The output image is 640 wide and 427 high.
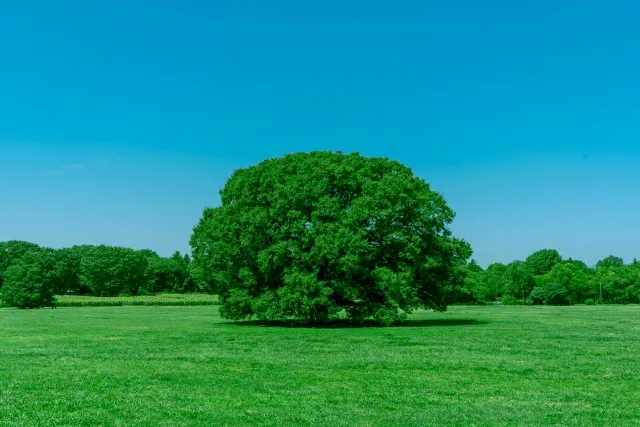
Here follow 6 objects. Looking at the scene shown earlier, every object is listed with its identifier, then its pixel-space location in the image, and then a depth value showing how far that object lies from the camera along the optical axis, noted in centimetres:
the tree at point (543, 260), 18694
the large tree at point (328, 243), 4366
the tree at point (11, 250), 17788
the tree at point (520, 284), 14175
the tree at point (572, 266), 16184
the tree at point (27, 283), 8812
